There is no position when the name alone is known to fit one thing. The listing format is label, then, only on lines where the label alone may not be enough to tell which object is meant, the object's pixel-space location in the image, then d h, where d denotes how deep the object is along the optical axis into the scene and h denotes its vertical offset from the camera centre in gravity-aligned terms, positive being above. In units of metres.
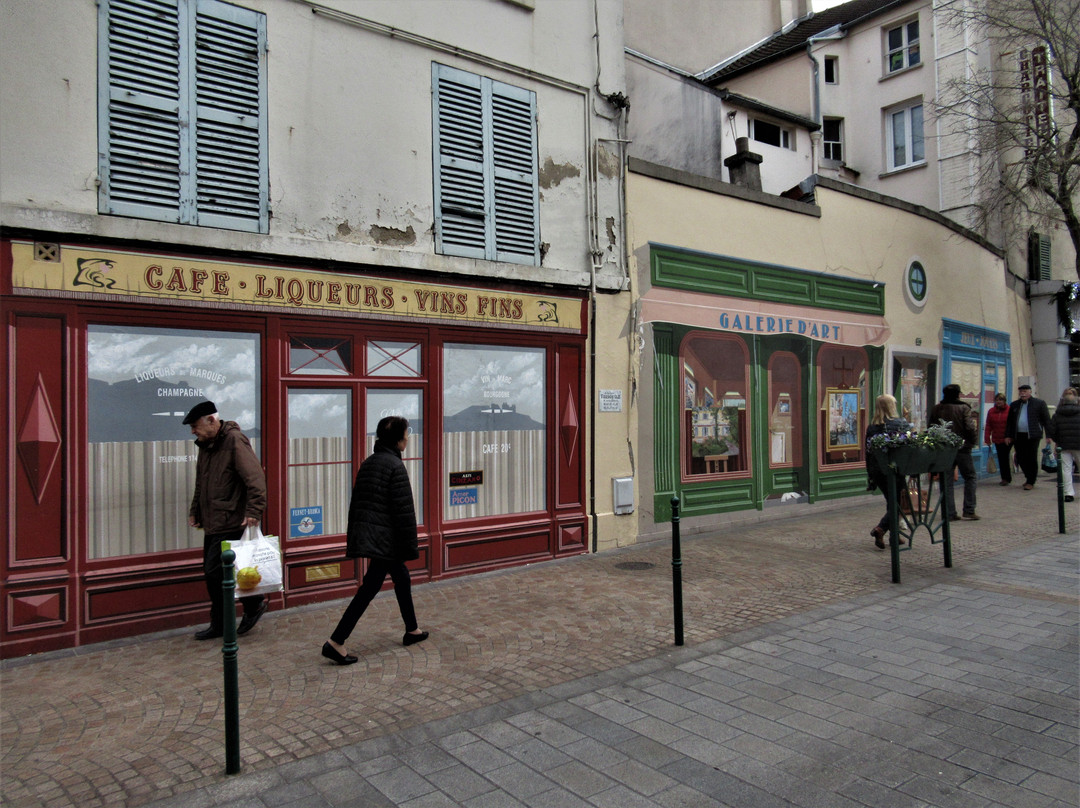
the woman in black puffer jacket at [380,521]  5.03 -0.67
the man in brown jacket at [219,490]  5.47 -0.46
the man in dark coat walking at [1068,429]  12.27 -0.27
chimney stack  12.02 +4.20
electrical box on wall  9.01 -0.91
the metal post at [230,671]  3.43 -1.15
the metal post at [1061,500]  9.12 -1.11
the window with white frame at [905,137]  21.89 +8.56
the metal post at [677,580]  5.22 -1.15
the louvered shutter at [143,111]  5.81 +2.63
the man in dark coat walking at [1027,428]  13.71 -0.28
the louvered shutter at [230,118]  6.26 +2.73
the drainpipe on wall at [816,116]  19.12 +8.19
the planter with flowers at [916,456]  7.21 -0.41
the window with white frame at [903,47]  22.05 +11.35
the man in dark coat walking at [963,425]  10.52 -0.15
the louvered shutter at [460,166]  7.63 +2.77
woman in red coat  14.89 -0.35
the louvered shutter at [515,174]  8.09 +2.83
